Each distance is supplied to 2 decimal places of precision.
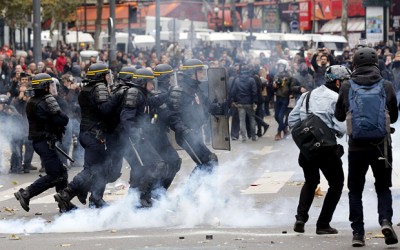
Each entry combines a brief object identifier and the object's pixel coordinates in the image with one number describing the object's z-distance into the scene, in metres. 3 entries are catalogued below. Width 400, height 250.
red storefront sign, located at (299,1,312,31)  80.25
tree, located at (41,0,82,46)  54.84
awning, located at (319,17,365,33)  78.73
